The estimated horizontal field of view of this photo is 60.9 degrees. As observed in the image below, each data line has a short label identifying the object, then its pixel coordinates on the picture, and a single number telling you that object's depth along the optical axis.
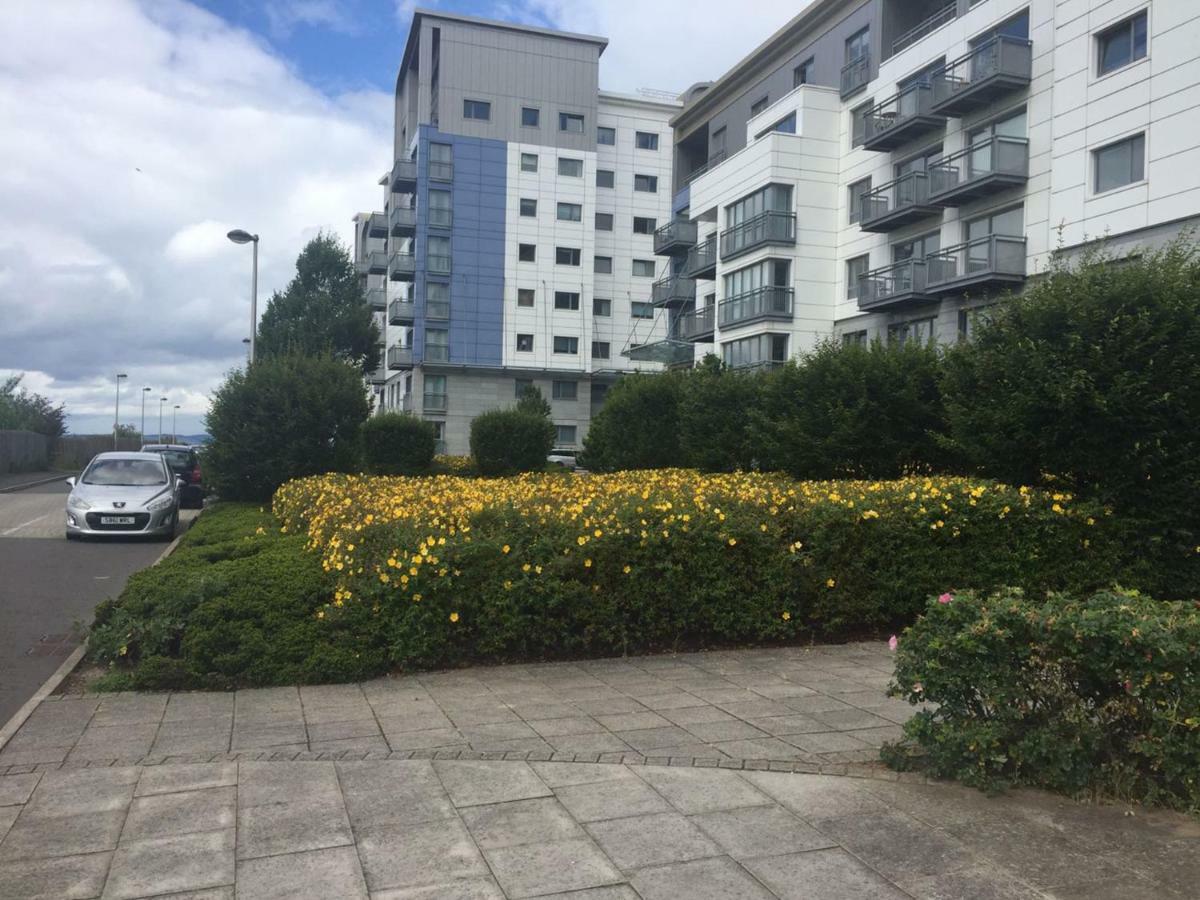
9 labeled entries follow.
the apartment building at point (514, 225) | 54.78
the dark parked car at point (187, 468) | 25.50
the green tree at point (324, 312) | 50.56
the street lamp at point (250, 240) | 27.83
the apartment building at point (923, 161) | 22.39
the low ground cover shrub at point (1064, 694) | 4.26
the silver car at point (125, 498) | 17.06
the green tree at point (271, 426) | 19.09
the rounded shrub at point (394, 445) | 24.17
